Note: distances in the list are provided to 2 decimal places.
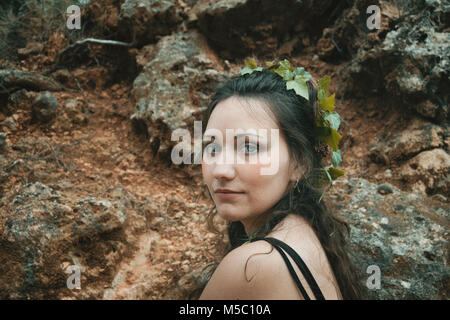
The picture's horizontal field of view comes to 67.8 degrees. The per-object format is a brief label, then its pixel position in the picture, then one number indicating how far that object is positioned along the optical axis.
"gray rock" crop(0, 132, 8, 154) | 2.67
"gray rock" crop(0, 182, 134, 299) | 1.93
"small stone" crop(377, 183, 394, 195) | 2.28
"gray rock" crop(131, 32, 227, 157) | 2.99
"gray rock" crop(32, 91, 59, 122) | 3.11
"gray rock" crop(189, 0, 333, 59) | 3.28
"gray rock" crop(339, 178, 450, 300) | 1.83
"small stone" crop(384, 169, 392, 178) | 2.45
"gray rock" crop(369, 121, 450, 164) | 2.36
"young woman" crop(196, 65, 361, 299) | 1.23
